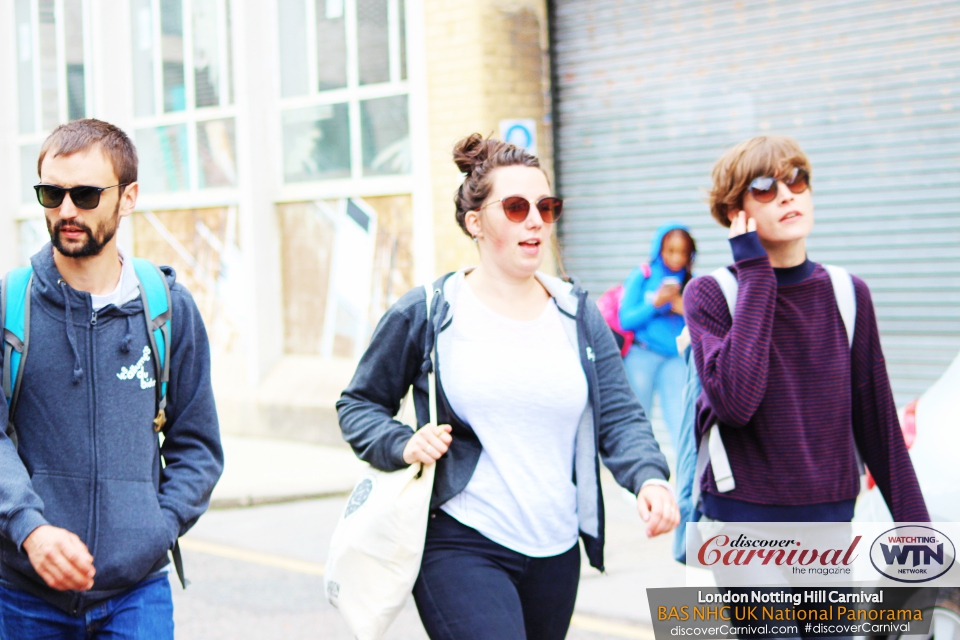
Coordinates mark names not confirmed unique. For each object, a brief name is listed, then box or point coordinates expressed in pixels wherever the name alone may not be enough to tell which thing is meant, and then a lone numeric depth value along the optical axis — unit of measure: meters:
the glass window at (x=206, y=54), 12.75
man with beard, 2.79
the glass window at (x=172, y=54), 13.28
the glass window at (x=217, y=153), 12.60
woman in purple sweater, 3.33
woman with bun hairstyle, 3.07
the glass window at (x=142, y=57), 13.73
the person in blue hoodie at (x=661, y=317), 7.85
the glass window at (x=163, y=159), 13.23
